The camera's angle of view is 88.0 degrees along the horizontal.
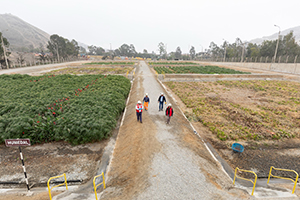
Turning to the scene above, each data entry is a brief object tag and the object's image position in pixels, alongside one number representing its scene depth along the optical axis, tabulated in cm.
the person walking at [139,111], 1008
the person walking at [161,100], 1183
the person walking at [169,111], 988
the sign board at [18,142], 555
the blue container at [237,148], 827
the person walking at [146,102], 1166
